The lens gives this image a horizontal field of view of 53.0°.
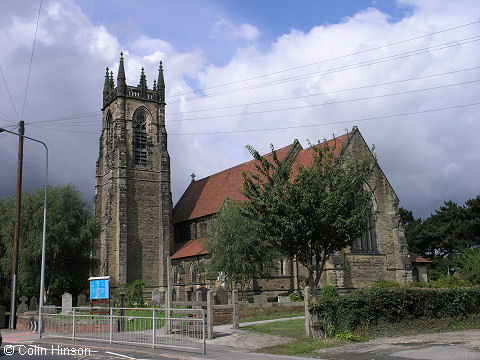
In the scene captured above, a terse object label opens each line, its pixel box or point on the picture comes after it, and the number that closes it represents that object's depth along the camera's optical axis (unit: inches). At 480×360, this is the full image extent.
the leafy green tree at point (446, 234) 2276.1
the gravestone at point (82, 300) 1299.7
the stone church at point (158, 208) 1499.8
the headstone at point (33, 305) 1198.3
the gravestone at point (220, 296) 919.0
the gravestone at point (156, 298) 1261.7
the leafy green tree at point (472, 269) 1166.4
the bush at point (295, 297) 1231.4
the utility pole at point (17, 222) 975.0
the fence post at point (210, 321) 654.5
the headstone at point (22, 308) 1142.8
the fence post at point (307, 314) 615.5
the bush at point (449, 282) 1159.8
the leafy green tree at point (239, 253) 1235.9
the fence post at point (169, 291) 704.6
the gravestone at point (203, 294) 1038.5
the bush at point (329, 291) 988.1
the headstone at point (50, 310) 851.4
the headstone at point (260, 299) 1024.2
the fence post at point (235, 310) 748.0
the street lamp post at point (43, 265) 778.5
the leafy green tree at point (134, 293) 1473.9
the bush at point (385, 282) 1282.0
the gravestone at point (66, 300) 1009.3
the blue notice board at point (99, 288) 895.7
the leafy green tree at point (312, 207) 820.6
